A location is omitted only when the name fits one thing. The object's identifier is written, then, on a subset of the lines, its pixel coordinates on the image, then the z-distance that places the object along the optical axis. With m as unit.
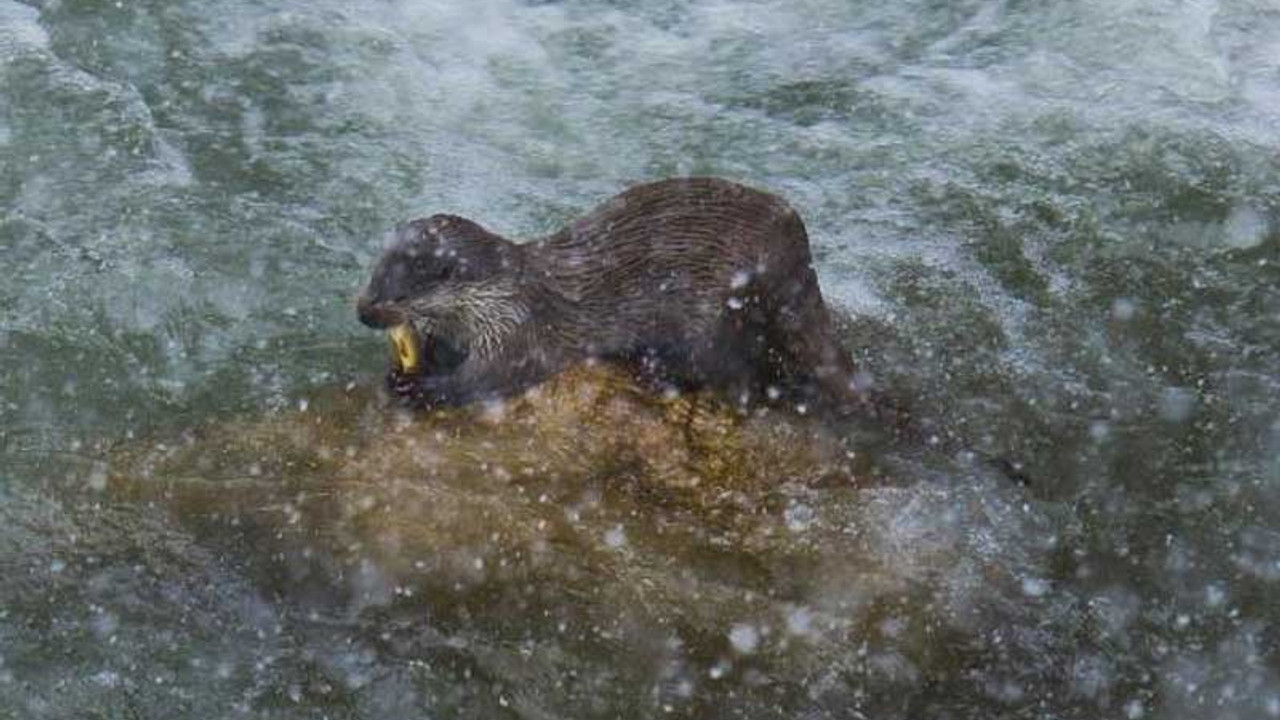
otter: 9.72
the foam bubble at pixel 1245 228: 13.43
